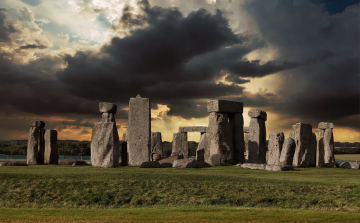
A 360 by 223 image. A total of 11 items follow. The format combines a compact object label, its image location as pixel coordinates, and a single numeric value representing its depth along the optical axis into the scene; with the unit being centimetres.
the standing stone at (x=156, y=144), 3175
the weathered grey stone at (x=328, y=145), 2986
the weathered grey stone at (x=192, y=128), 3369
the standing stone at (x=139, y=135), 2305
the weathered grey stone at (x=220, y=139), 2369
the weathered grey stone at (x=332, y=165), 2450
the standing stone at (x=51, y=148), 2556
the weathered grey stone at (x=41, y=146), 2581
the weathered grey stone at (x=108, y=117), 2162
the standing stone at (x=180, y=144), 3412
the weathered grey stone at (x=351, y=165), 2297
